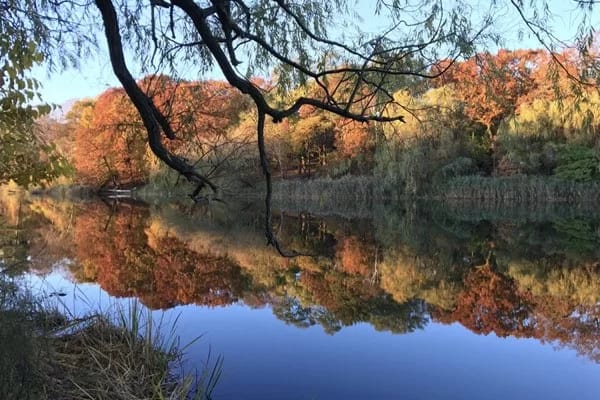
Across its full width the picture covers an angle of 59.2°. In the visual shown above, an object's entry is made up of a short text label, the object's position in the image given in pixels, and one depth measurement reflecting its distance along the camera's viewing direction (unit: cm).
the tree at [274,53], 221
